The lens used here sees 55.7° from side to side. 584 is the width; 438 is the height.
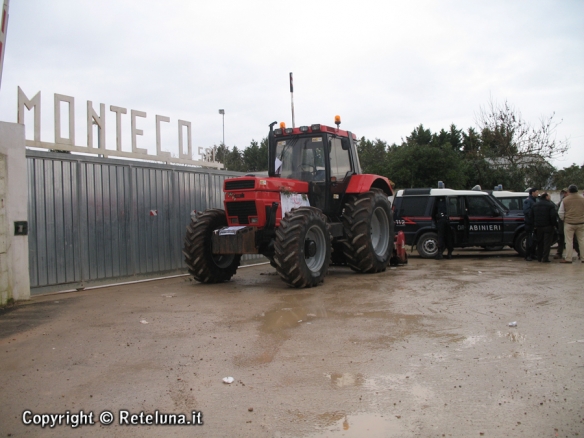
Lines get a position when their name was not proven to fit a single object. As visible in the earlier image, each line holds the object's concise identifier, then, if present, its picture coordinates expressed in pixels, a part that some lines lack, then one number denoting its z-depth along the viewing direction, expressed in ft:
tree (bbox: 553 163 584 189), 112.27
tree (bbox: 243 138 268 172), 157.38
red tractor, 30.91
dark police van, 47.70
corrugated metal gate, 31.63
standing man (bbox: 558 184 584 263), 41.29
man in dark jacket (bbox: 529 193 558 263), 42.22
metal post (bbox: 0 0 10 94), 15.82
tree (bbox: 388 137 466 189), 90.79
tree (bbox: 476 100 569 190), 97.50
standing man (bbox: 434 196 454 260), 47.47
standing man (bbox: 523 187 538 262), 44.21
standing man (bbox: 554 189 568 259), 44.89
